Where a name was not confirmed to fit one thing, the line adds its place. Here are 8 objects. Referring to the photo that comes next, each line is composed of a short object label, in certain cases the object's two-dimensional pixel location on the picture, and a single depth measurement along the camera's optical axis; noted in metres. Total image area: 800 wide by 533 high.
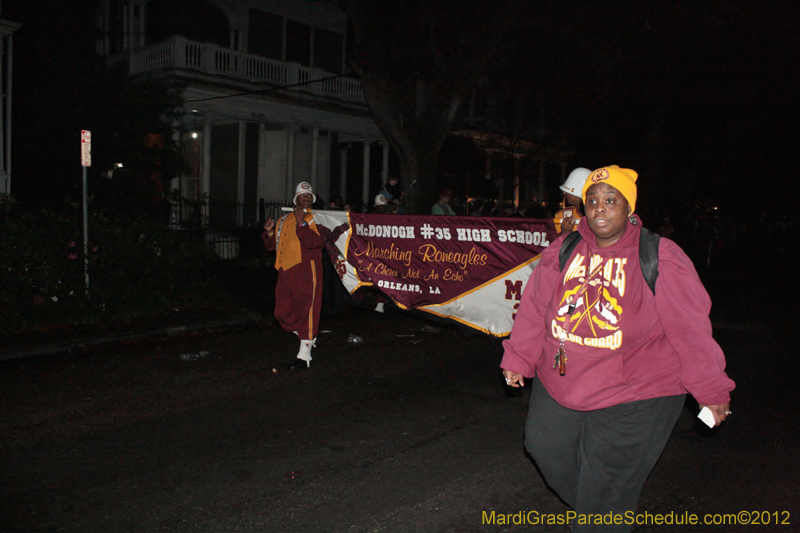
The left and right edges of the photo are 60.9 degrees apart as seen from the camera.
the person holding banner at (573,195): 5.61
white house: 18.97
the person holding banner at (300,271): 6.90
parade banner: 7.34
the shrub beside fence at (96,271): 8.86
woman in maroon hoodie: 2.72
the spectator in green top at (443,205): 12.36
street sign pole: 9.33
